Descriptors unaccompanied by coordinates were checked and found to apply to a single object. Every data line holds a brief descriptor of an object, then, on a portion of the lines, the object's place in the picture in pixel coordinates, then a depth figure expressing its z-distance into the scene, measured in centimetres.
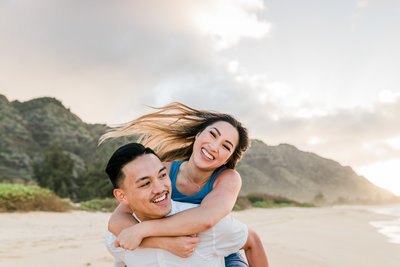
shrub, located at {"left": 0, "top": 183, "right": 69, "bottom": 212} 988
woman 208
